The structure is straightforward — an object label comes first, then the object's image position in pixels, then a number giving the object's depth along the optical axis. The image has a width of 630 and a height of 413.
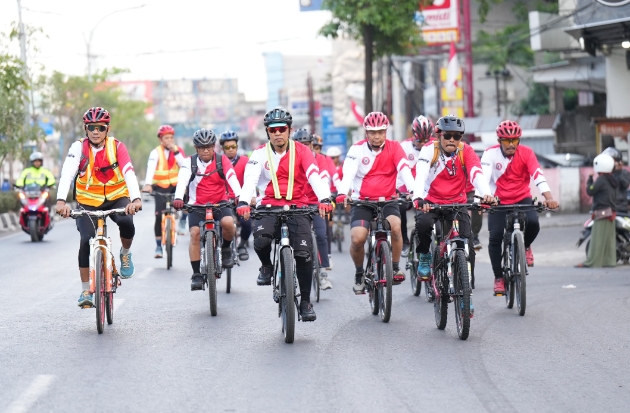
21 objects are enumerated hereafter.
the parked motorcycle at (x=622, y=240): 17.98
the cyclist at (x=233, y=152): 15.56
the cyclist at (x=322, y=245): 13.97
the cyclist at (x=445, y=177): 11.04
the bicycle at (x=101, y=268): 10.09
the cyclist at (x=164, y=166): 17.84
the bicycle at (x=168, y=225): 17.23
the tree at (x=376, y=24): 32.84
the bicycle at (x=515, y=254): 11.40
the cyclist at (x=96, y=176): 10.59
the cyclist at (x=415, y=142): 14.27
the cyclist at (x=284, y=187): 10.02
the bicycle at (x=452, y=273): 9.73
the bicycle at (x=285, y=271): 9.51
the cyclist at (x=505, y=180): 12.13
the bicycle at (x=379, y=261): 10.80
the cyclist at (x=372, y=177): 11.43
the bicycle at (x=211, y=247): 11.48
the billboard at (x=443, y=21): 39.53
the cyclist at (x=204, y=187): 12.47
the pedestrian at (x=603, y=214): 17.48
